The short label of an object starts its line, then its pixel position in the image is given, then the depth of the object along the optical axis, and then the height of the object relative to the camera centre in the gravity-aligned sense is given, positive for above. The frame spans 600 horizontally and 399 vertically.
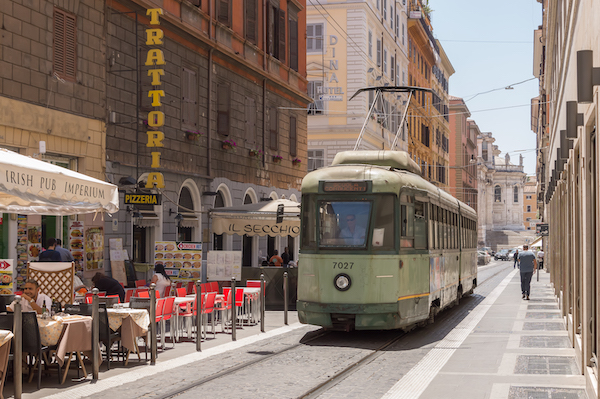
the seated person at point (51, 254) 15.91 -0.30
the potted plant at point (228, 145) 27.03 +3.02
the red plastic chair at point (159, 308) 13.29 -1.11
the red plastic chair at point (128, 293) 15.43 -1.02
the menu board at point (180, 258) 19.80 -0.48
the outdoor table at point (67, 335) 10.27 -1.20
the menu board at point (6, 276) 12.82 -0.58
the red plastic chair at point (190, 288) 18.51 -1.11
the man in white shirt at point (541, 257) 56.56 -1.27
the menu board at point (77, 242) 18.45 -0.09
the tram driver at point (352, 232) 14.35 +0.11
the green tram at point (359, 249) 14.28 -0.19
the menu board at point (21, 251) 16.67 -0.26
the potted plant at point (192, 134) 24.29 +3.02
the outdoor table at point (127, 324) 11.65 -1.19
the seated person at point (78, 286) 15.57 -0.90
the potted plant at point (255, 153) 29.67 +3.03
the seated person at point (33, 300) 10.95 -0.82
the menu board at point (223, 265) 20.53 -0.66
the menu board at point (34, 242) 16.95 -0.08
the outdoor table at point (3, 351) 9.10 -1.24
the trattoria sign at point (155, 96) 20.95 +3.56
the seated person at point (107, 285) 15.38 -0.85
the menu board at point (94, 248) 18.77 -0.22
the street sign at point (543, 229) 42.49 +0.48
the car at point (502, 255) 105.09 -2.09
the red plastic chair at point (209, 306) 15.66 -1.26
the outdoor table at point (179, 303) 14.61 -1.15
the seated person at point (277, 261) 25.43 -0.69
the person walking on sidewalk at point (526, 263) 25.28 -0.74
